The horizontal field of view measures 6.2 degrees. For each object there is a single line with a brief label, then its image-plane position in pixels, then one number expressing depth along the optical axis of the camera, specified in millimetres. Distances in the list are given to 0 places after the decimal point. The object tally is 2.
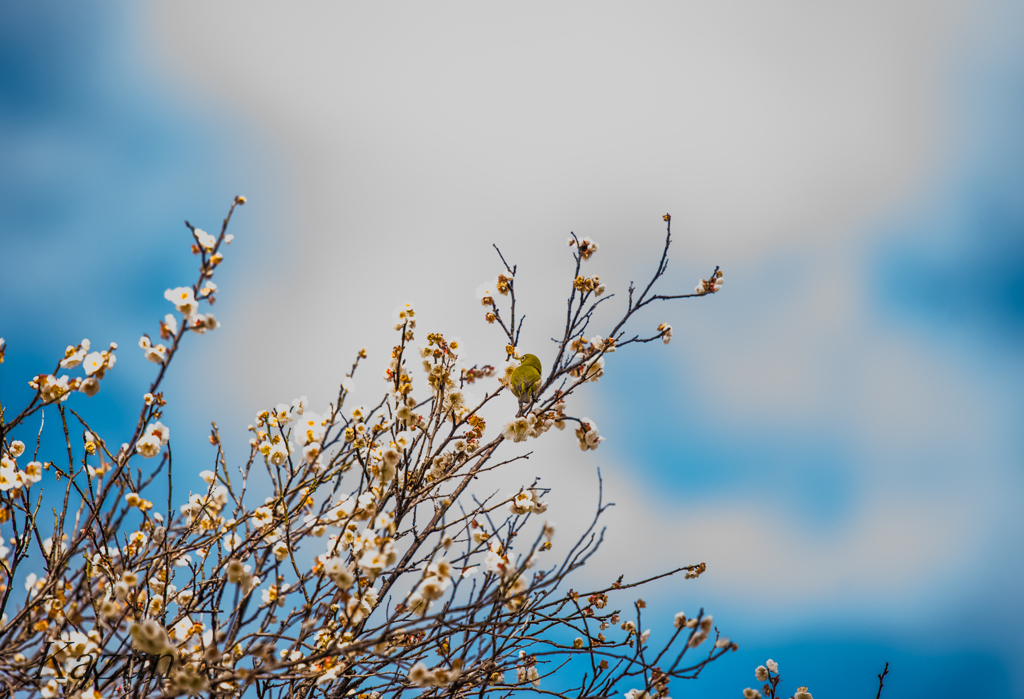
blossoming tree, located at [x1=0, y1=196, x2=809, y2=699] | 13696
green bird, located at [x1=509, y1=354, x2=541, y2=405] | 13942
